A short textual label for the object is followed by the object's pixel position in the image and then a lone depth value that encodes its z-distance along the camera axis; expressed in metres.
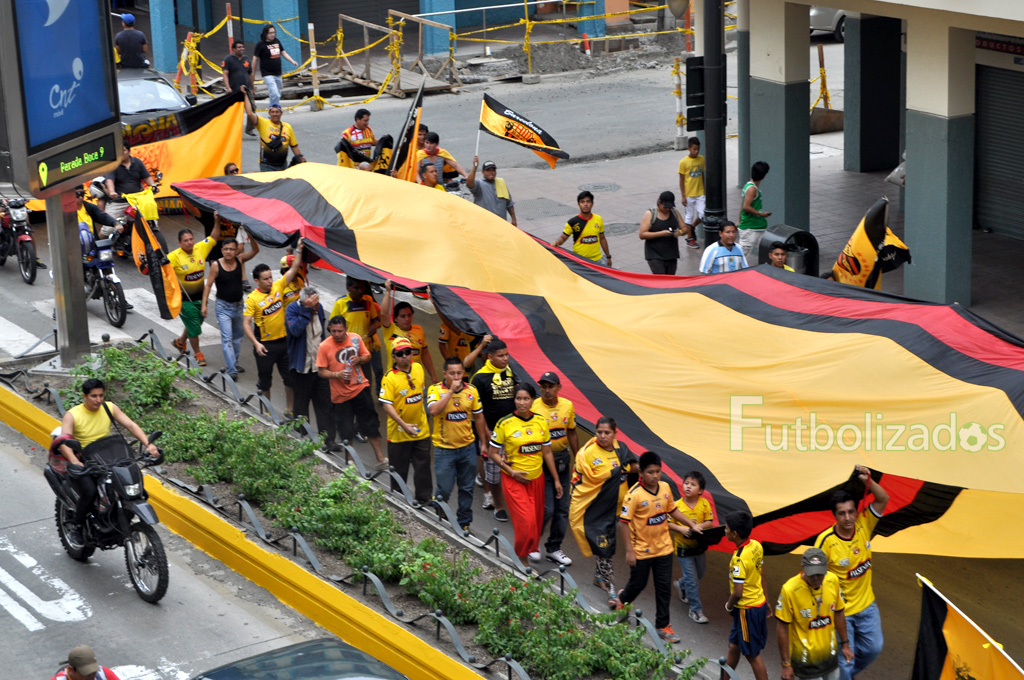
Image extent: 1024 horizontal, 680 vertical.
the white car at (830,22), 34.06
